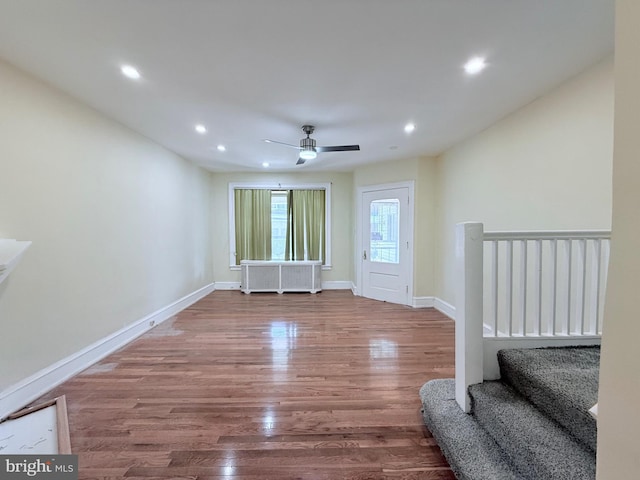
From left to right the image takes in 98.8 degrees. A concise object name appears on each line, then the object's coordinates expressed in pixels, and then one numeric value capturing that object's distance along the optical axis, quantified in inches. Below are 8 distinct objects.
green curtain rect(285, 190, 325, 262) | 232.7
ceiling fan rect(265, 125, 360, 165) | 123.2
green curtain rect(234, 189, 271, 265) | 232.2
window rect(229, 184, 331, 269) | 232.5
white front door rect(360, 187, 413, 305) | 188.2
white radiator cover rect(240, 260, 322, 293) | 227.3
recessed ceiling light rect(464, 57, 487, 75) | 78.1
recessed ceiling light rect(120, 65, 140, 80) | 80.9
